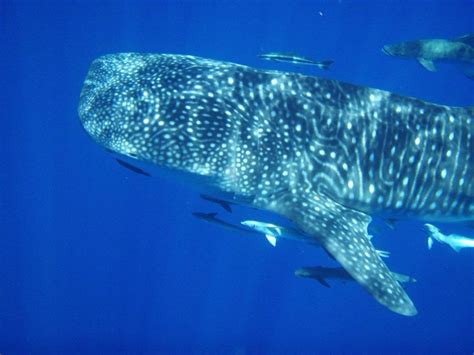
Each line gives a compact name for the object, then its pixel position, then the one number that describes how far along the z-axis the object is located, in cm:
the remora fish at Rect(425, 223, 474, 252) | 938
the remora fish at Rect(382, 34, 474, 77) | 1084
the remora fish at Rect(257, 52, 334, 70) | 1093
